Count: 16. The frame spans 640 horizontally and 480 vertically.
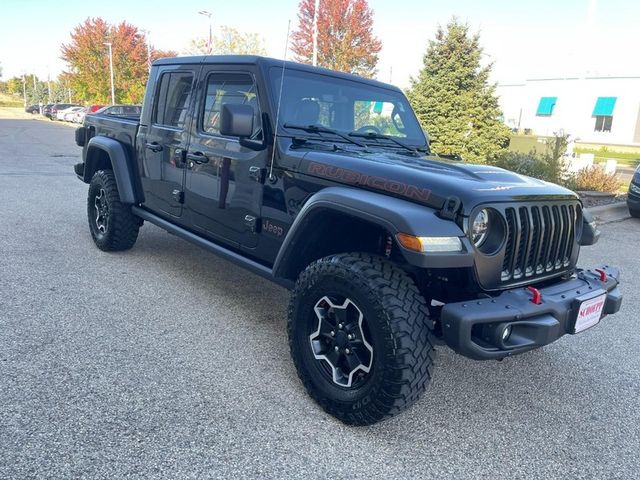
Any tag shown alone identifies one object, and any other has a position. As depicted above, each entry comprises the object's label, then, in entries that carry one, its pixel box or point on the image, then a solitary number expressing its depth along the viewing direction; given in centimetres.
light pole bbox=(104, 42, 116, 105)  3744
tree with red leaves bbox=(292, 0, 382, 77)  2764
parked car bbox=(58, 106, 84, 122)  3969
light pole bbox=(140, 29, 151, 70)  3916
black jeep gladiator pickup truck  246
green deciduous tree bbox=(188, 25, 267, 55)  2808
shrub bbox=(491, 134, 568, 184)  1125
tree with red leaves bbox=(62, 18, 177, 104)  3981
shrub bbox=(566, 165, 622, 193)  1188
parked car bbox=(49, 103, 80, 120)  4385
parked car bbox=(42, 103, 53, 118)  4678
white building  3847
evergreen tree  1791
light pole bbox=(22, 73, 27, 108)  9028
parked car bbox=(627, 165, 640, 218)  924
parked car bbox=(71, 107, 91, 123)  3666
